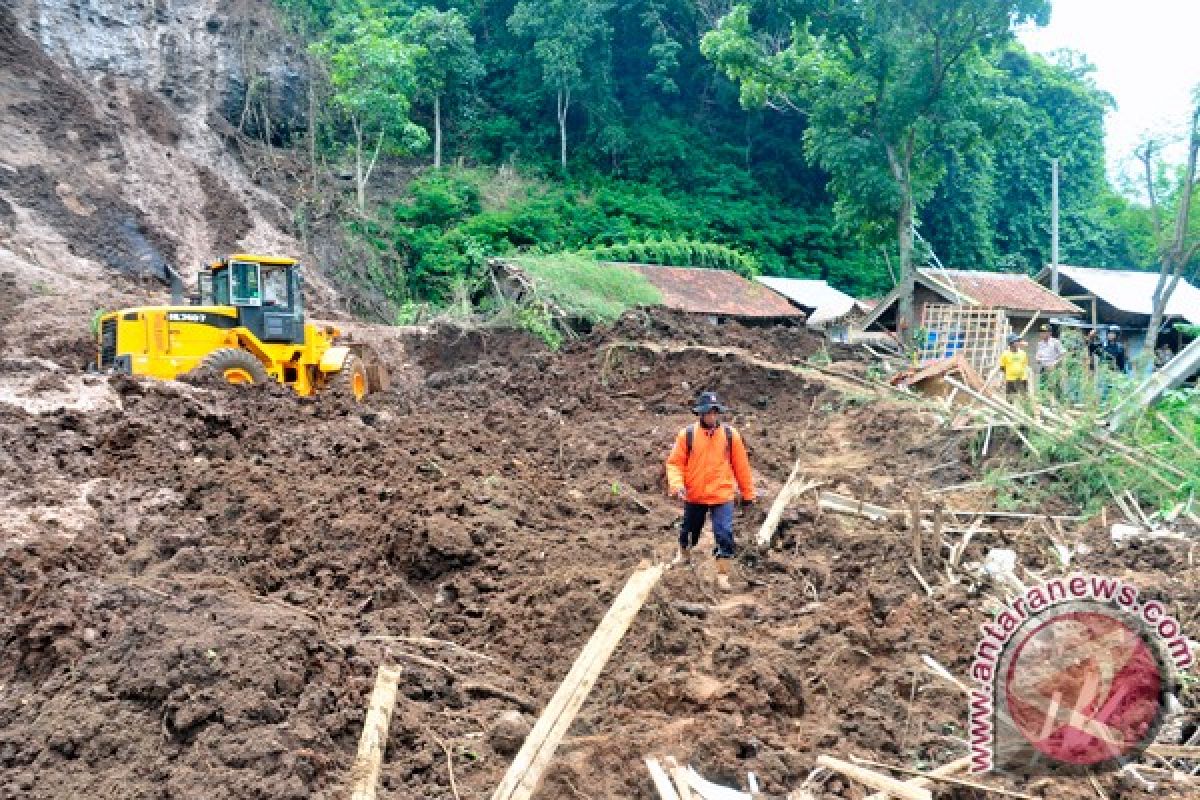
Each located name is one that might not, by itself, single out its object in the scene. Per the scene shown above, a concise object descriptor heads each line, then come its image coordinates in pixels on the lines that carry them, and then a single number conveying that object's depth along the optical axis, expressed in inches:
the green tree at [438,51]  1316.4
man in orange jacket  305.0
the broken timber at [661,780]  151.5
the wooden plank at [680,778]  152.9
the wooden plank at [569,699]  158.1
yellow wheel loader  531.8
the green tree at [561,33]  1411.2
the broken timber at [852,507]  367.2
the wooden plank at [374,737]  164.6
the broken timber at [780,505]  337.0
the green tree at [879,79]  917.2
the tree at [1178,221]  654.7
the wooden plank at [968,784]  148.6
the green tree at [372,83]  1076.5
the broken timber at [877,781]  148.2
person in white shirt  538.0
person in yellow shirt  527.2
